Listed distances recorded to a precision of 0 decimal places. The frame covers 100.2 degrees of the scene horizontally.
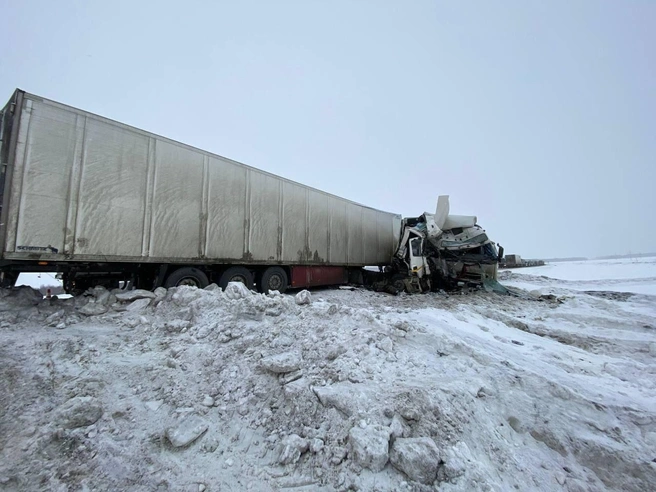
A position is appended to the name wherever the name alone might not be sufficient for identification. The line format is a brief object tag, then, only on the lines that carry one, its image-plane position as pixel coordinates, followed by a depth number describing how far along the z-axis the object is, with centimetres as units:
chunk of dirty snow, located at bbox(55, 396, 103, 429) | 220
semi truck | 448
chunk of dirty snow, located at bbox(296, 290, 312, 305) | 488
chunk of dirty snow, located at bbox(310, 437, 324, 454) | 209
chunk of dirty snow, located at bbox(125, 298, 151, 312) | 470
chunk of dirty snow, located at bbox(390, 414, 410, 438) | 212
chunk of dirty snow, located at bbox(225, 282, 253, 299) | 493
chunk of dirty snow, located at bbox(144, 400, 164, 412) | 253
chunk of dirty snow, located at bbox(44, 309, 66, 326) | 403
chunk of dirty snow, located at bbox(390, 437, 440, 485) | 186
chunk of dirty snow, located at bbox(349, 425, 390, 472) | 193
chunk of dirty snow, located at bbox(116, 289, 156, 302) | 500
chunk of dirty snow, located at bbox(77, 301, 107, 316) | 450
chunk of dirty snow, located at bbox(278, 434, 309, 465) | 208
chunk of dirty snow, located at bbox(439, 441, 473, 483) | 186
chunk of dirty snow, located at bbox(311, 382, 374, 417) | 236
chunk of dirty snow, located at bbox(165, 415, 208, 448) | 218
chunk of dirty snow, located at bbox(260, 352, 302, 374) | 287
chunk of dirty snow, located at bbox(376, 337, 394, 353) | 338
